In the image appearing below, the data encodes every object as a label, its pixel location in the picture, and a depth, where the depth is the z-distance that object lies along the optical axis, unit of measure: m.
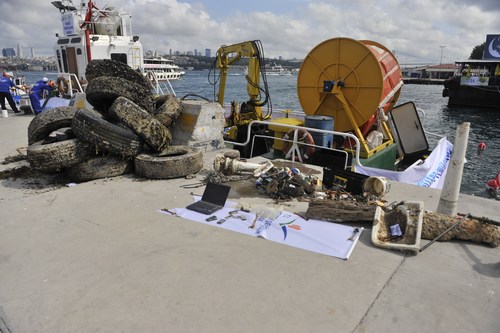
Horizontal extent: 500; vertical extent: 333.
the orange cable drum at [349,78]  7.52
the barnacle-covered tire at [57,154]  5.15
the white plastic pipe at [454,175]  3.84
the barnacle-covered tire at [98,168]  5.45
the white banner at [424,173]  6.26
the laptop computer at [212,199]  4.44
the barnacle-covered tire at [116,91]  6.43
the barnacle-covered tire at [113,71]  7.02
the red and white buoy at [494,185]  8.02
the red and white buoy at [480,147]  13.50
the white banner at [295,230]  3.51
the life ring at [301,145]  7.04
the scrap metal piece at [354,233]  3.65
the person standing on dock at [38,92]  12.89
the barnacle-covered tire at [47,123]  6.11
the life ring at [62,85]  13.95
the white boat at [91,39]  15.07
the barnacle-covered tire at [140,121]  5.60
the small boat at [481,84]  36.88
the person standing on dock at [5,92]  13.69
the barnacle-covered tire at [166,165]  5.53
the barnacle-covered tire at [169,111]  6.70
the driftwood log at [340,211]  4.03
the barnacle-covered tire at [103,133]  5.29
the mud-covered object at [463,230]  3.54
